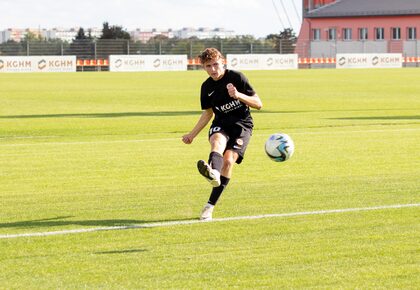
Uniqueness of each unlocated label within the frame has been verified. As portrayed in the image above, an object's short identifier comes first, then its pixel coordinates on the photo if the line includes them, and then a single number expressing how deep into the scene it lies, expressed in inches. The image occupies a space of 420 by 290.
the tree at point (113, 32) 3870.6
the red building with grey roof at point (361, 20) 4271.7
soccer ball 460.1
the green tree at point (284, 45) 3535.9
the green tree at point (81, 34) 3504.2
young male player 429.1
